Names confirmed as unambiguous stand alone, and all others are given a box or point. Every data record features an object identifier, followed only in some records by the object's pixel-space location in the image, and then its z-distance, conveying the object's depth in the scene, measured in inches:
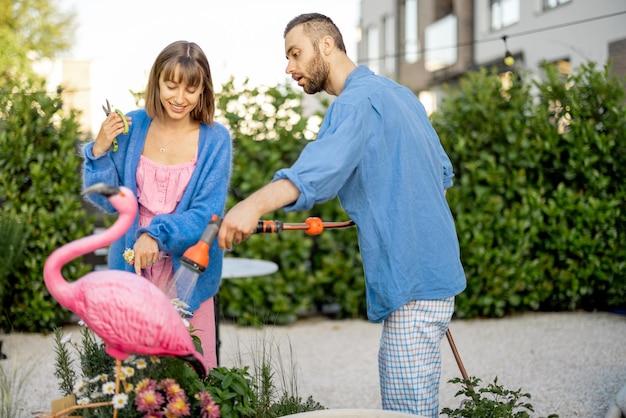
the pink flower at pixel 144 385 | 74.3
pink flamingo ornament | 70.2
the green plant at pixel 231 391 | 81.0
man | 87.2
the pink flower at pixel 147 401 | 72.7
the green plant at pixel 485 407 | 93.7
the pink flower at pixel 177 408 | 73.5
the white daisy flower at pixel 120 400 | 72.6
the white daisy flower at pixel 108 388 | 76.9
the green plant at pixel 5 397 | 85.5
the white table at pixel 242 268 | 154.5
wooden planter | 79.0
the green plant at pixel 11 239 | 167.8
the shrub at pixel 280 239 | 224.5
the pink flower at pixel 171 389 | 74.8
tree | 723.6
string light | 227.5
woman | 94.9
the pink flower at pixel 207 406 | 75.7
